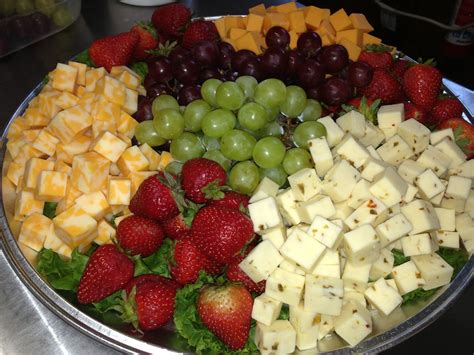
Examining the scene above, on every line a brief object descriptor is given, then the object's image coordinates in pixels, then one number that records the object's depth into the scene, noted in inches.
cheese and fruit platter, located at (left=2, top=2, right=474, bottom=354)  10.5
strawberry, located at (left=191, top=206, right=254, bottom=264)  10.6
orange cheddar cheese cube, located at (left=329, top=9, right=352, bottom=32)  16.3
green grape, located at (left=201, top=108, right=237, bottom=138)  12.1
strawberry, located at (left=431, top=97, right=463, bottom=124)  14.6
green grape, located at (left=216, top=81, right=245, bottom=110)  12.2
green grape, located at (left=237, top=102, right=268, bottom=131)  12.1
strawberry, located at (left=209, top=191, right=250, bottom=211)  11.3
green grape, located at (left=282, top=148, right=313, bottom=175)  12.1
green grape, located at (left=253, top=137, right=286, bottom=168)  11.8
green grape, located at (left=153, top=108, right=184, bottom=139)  12.5
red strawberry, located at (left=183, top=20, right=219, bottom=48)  15.5
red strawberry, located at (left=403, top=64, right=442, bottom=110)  14.5
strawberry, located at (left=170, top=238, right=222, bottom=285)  10.9
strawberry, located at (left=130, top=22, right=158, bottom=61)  16.3
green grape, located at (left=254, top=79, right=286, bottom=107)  12.4
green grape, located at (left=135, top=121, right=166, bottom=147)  13.0
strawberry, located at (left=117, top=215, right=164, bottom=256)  11.2
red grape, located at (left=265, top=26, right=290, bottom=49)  14.9
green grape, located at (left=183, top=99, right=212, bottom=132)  12.6
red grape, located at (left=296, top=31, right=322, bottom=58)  14.9
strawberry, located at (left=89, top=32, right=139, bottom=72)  15.5
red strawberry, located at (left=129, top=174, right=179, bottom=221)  11.3
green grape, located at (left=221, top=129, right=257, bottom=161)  11.9
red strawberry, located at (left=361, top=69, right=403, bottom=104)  14.5
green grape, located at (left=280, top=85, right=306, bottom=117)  12.9
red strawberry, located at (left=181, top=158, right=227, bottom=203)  11.1
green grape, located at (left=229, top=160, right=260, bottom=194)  11.7
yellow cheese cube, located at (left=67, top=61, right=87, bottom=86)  14.6
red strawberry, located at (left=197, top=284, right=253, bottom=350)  10.0
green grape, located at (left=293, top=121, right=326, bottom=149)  12.2
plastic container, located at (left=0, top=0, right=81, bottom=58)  20.2
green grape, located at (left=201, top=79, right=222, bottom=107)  12.9
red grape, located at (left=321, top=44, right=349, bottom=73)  14.4
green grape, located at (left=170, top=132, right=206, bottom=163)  12.4
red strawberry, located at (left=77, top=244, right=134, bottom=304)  10.5
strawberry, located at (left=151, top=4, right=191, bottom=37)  16.2
